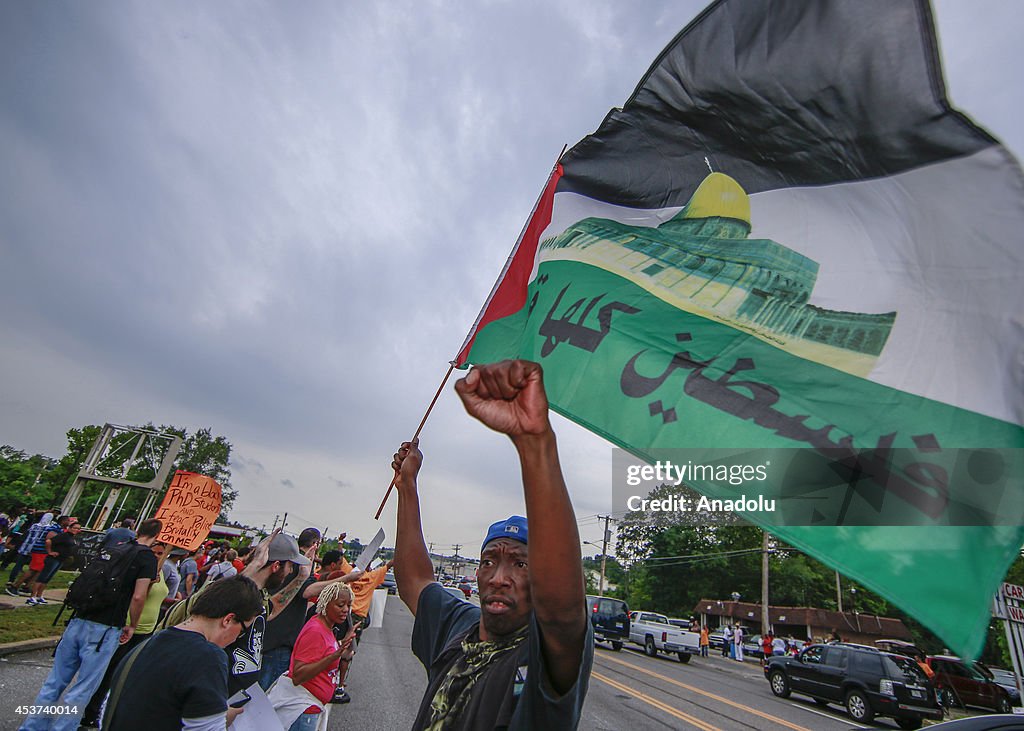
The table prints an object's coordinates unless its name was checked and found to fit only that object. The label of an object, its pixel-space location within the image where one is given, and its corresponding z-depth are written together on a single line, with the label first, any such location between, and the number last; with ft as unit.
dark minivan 74.74
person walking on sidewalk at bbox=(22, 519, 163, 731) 14.64
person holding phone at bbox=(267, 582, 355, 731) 13.79
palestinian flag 5.46
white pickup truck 72.33
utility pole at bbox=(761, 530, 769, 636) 102.78
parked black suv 40.04
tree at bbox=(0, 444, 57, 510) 137.49
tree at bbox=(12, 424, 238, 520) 144.05
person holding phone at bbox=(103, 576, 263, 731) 8.12
